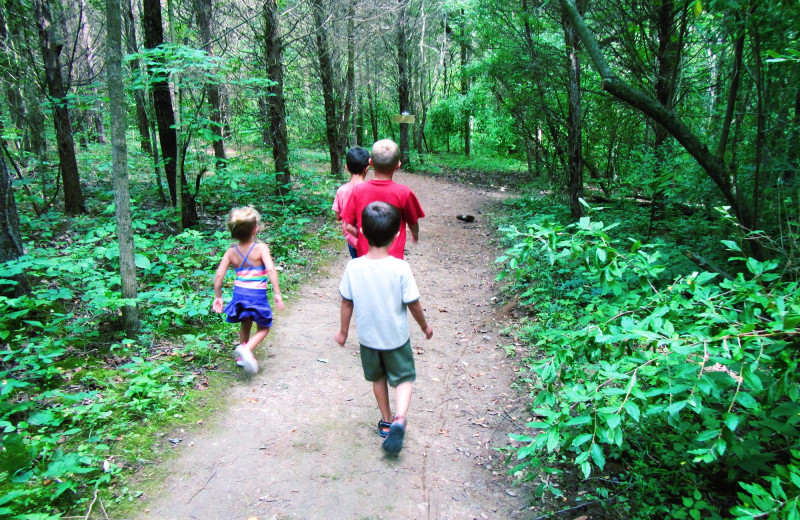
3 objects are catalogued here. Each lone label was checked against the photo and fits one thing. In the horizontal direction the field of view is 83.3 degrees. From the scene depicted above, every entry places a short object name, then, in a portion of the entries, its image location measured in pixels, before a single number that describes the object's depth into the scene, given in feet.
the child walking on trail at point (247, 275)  13.16
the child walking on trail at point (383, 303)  9.70
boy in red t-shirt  12.68
